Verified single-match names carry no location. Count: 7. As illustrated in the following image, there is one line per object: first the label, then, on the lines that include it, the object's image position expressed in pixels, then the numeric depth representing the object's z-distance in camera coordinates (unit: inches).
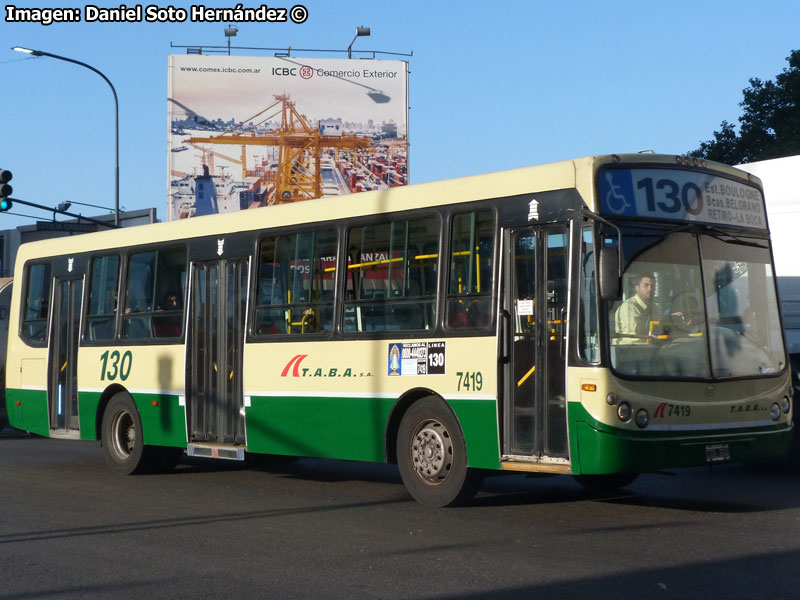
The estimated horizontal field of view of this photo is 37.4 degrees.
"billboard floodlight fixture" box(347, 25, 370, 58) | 1764.3
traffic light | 980.6
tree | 1553.9
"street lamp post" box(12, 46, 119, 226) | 1244.2
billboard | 1625.2
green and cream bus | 379.6
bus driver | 378.0
